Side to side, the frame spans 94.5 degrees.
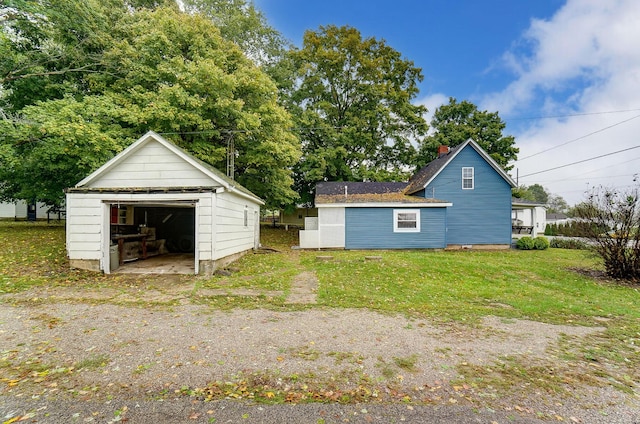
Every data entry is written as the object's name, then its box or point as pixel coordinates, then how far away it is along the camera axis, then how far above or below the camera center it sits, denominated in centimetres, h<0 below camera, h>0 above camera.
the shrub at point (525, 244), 1747 -174
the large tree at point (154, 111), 1201 +508
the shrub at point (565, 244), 1820 -188
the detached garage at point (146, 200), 912 +36
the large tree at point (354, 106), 2416 +951
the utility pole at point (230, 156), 1725 +339
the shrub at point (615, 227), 956 -41
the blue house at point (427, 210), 1619 +25
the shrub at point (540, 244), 1767 -175
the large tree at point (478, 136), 2652 +709
